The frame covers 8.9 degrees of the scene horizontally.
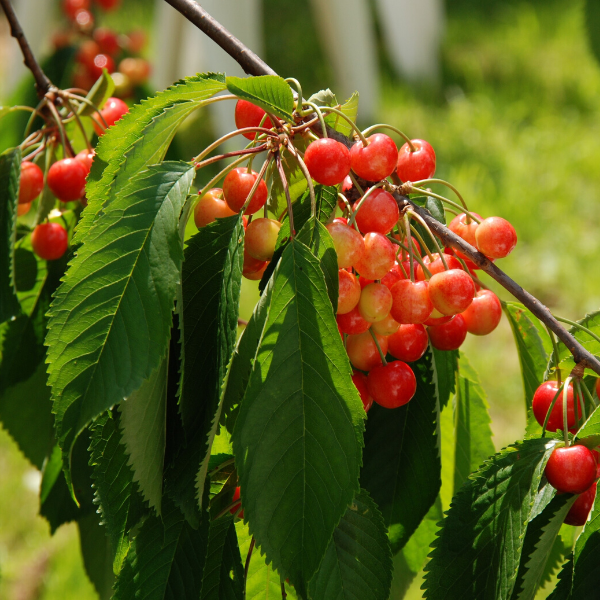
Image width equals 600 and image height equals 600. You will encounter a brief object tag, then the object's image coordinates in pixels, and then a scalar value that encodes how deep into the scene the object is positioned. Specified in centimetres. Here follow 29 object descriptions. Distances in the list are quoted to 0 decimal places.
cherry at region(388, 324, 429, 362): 163
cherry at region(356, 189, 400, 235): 160
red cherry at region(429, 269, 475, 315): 160
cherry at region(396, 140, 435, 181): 165
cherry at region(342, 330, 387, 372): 164
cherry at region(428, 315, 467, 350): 164
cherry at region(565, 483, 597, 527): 161
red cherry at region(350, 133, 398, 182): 160
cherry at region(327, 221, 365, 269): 159
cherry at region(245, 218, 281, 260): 160
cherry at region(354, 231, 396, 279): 159
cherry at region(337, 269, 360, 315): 160
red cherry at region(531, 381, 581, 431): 163
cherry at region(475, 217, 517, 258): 162
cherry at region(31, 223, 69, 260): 171
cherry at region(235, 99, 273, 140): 164
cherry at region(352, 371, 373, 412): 164
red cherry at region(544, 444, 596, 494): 159
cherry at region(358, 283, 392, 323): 160
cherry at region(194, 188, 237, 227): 162
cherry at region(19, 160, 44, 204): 172
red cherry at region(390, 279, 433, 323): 160
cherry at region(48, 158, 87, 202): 170
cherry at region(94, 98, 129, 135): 174
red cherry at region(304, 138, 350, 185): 159
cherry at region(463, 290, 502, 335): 165
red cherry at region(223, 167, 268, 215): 160
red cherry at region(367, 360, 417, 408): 162
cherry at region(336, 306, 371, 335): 161
